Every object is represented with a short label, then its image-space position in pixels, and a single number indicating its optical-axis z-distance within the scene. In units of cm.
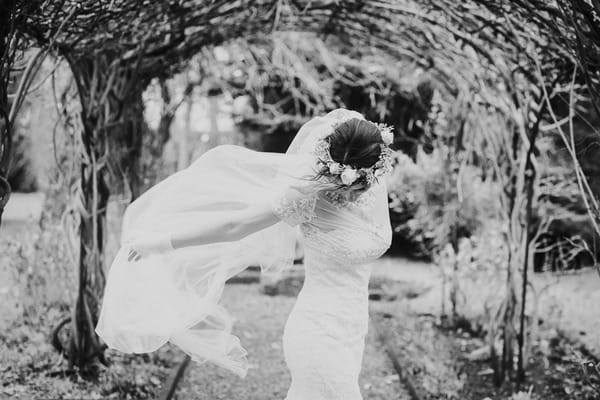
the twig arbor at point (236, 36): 449
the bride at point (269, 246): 312
